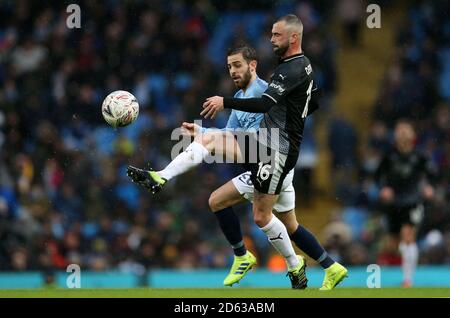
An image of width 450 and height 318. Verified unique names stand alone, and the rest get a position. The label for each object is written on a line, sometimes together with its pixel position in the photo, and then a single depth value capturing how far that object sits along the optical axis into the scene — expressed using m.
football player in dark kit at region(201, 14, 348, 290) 17.94
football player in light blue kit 18.28
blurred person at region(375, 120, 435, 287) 24.33
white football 19.00
